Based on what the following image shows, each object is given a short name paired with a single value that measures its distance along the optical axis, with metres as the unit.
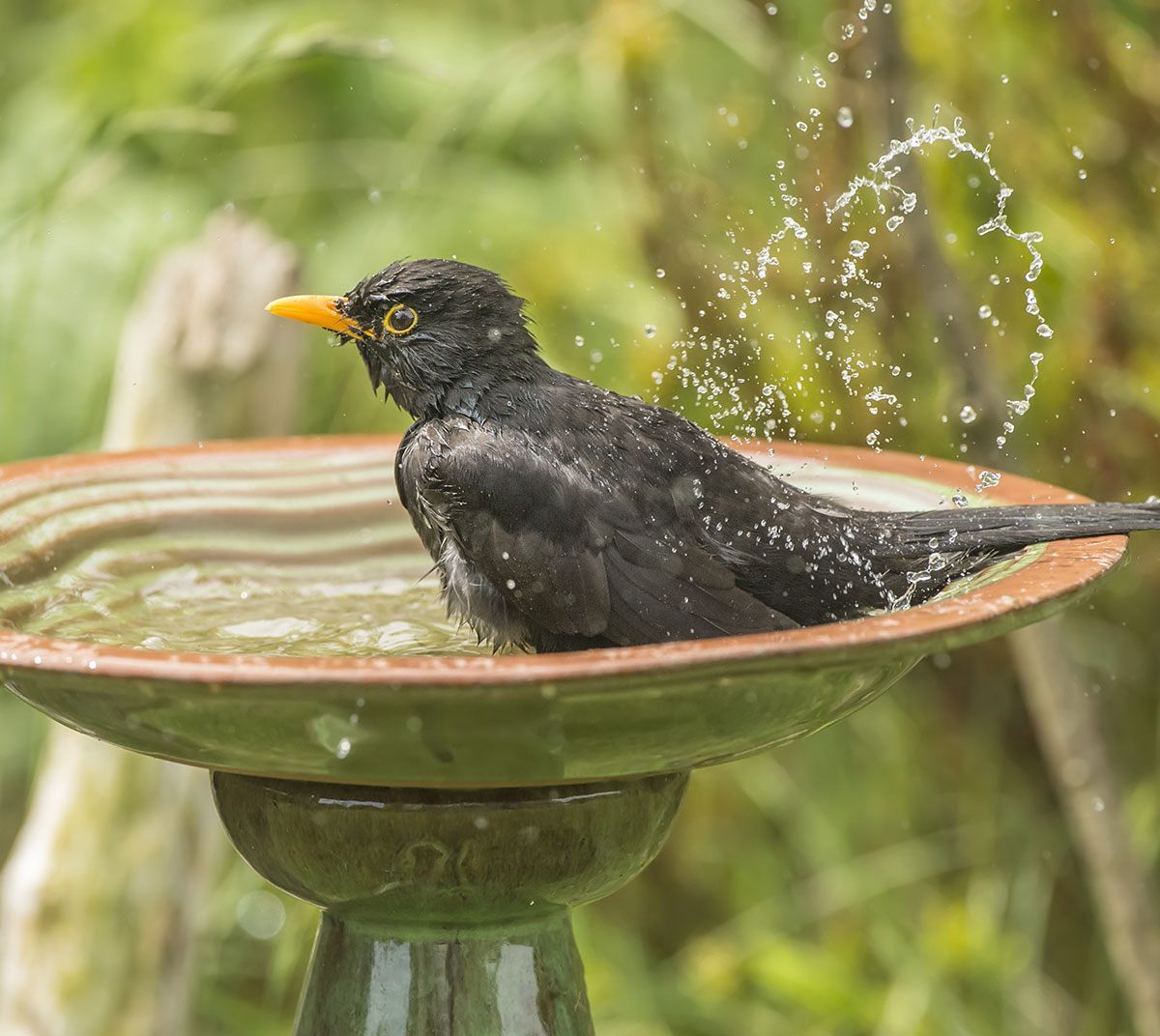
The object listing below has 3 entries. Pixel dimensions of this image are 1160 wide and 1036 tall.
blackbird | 4.62
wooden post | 7.34
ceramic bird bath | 3.19
